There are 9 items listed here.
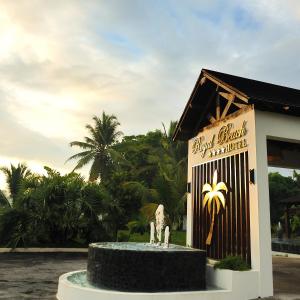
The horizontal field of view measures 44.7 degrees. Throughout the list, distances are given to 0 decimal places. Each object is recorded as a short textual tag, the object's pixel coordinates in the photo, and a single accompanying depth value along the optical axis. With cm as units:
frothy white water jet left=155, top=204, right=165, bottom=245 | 1252
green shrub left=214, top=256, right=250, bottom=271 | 986
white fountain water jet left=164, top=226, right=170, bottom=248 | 1150
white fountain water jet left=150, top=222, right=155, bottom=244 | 1323
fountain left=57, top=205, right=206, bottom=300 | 897
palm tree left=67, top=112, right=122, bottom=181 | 4009
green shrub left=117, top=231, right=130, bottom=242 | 2496
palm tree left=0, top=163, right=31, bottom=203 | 2852
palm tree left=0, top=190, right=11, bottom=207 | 2562
